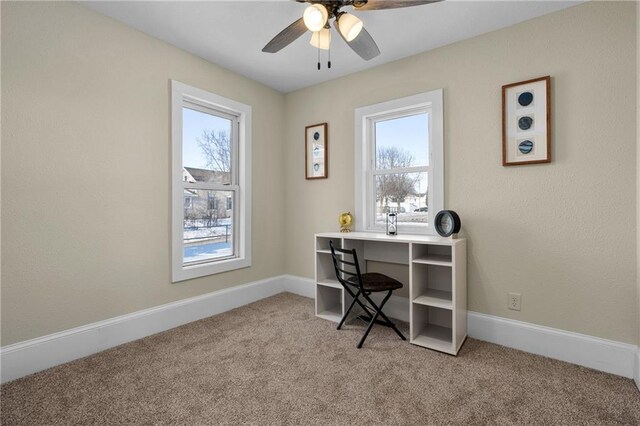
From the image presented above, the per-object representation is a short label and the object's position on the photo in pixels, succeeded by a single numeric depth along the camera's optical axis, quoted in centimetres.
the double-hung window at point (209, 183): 280
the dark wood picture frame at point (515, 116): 222
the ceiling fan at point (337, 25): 170
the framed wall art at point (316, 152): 354
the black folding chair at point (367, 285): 241
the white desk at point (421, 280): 232
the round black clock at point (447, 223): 240
